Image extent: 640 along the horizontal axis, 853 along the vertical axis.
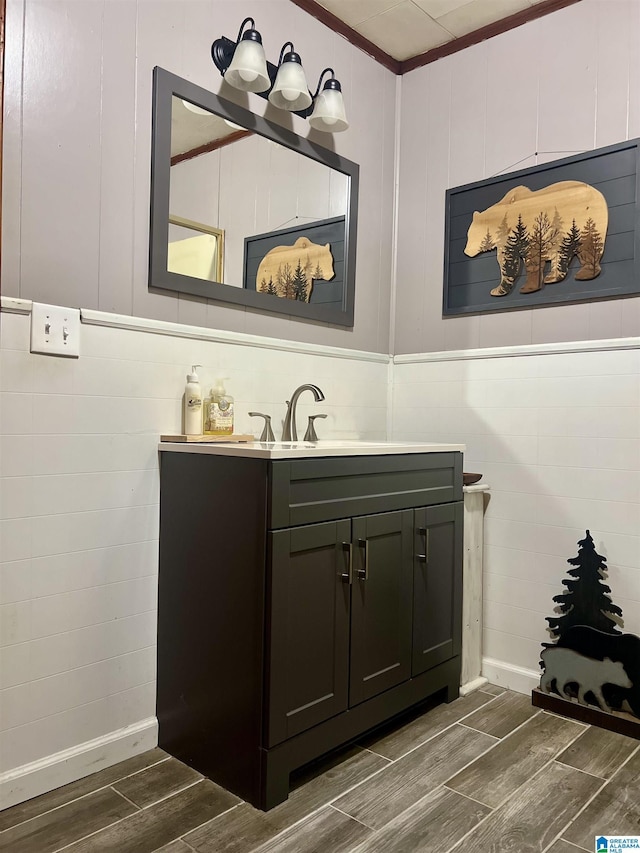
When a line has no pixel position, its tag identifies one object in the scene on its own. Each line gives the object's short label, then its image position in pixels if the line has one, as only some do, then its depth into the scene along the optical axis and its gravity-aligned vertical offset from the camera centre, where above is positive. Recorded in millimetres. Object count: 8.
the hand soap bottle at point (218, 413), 2072 +26
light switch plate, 1693 +230
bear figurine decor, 2117 -757
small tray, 1940 -52
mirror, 2008 +740
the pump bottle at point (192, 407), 2006 +41
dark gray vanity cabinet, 1681 -507
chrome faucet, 2328 +11
